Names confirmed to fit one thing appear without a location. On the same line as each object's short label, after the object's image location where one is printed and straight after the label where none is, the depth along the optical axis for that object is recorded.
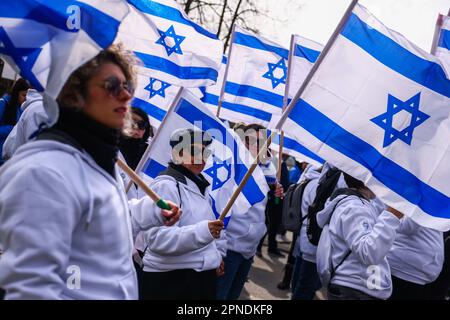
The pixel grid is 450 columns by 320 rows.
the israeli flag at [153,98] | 5.31
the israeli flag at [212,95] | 7.66
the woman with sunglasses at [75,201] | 1.37
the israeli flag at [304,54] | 5.64
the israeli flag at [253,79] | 6.26
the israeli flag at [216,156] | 4.00
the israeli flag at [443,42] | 3.50
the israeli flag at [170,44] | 4.37
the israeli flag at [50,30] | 1.73
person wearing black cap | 3.12
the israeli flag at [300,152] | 5.61
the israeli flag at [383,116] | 3.14
